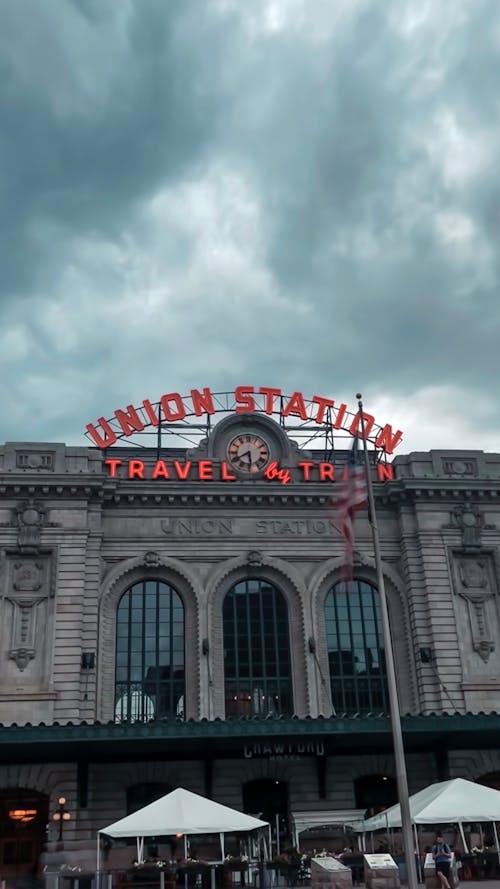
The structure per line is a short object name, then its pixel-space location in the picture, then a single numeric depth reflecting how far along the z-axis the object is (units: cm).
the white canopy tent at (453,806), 2555
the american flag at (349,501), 2473
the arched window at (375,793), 3950
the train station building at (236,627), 3675
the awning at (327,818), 3606
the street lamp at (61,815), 3566
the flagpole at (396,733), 1978
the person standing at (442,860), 2336
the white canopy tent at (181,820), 2473
